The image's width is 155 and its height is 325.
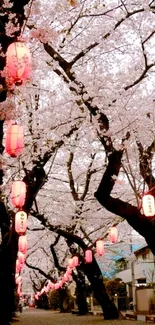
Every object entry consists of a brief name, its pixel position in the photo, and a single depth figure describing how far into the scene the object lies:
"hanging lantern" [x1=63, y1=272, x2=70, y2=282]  31.39
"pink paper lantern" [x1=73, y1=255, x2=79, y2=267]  26.11
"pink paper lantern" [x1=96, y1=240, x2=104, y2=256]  22.19
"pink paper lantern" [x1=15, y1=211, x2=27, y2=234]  16.23
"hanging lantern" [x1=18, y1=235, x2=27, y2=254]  21.00
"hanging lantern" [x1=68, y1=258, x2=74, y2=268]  26.37
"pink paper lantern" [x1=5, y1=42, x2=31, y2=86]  7.24
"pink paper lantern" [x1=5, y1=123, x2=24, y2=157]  10.59
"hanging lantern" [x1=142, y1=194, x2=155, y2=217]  13.12
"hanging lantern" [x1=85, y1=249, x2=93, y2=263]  22.64
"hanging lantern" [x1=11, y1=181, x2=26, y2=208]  14.93
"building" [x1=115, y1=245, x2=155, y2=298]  45.03
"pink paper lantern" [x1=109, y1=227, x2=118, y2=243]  20.00
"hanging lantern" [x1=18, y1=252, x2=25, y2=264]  24.58
